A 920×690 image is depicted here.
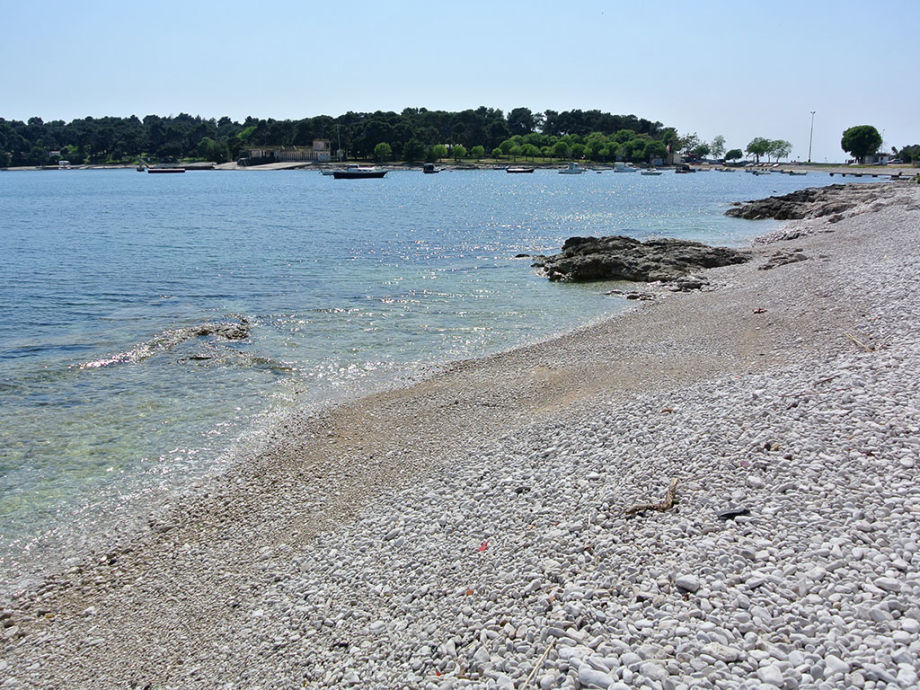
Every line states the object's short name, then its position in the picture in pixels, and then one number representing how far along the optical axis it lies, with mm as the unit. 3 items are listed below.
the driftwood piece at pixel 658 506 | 8695
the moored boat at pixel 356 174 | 170488
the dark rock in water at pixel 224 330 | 23484
